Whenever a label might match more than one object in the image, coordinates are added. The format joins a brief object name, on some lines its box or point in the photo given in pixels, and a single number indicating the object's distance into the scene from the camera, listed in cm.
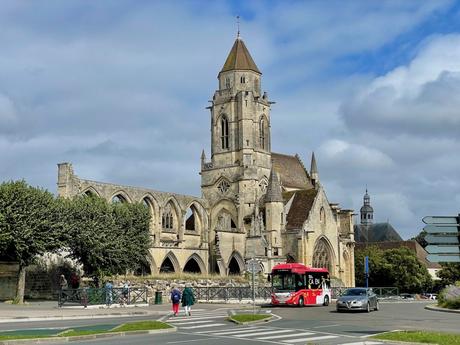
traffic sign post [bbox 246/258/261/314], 2981
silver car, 2955
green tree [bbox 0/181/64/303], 3622
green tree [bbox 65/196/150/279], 4091
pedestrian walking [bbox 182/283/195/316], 2684
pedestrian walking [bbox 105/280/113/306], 3281
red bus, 3525
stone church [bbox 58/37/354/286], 6384
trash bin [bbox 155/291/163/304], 3684
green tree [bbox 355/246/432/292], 7656
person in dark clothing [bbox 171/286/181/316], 2692
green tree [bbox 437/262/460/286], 7738
